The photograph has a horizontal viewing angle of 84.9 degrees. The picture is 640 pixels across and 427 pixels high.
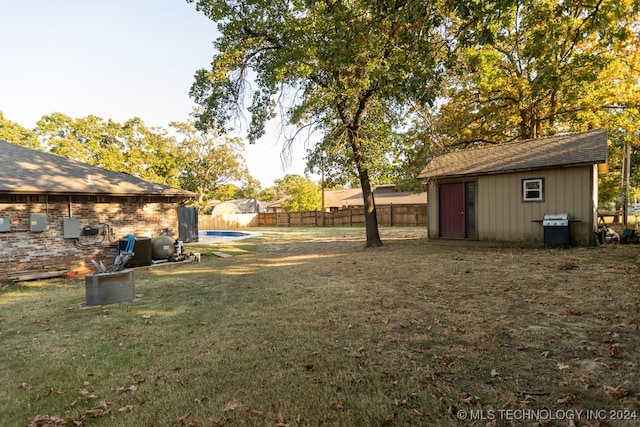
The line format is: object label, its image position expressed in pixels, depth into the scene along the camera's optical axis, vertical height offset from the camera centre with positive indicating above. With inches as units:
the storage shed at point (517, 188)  408.8 +24.3
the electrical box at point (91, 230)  423.0 -20.2
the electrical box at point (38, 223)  385.7 -9.5
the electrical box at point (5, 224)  368.8 -9.7
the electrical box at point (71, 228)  407.2 -16.7
